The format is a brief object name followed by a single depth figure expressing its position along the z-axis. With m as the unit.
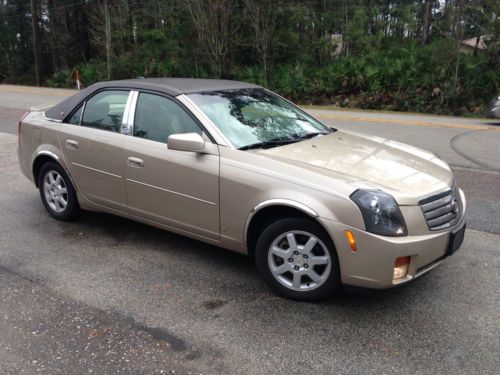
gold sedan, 3.41
